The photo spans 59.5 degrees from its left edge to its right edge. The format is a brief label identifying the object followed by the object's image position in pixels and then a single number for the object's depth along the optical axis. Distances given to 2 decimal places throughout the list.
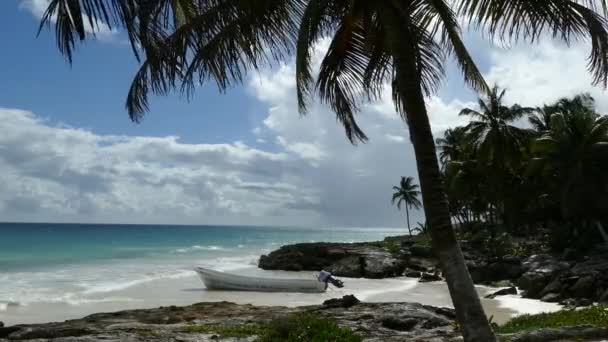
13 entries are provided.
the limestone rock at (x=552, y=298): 19.62
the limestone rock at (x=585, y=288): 19.17
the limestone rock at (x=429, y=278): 29.61
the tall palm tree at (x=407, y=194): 78.38
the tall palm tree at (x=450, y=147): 51.00
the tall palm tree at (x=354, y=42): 5.41
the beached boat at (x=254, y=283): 24.41
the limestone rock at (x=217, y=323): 9.12
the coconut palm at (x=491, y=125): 34.97
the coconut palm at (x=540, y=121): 40.72
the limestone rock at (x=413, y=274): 33.53
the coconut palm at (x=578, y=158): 29.12
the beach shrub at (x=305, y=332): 7.95
